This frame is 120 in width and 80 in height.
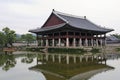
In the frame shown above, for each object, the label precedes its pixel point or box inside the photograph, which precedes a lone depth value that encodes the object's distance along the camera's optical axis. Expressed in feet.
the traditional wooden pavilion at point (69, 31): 89.39
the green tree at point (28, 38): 166.92
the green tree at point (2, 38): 101.41
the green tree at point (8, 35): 106.39
